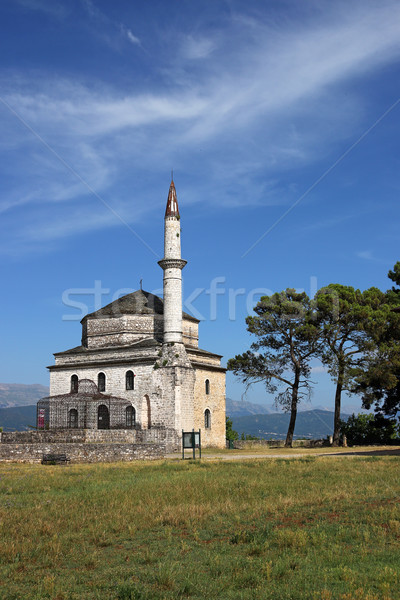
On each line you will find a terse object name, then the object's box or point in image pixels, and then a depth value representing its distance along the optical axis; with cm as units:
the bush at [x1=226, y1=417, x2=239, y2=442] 5878
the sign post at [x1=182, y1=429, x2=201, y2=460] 2452
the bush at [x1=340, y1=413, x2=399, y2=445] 4184
